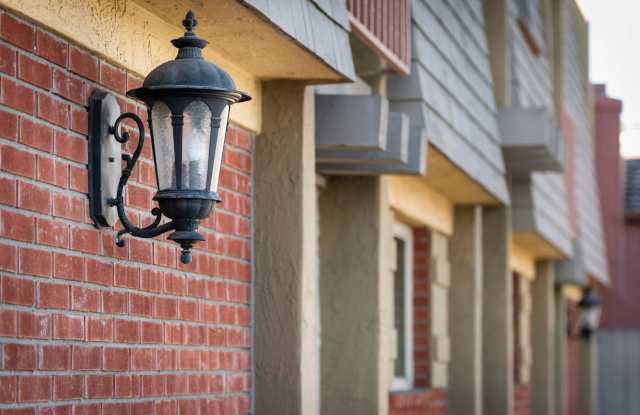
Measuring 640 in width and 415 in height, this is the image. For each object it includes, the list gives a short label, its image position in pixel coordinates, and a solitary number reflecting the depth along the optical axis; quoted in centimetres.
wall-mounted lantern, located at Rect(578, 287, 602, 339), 2692
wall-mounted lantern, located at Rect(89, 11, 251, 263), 571
